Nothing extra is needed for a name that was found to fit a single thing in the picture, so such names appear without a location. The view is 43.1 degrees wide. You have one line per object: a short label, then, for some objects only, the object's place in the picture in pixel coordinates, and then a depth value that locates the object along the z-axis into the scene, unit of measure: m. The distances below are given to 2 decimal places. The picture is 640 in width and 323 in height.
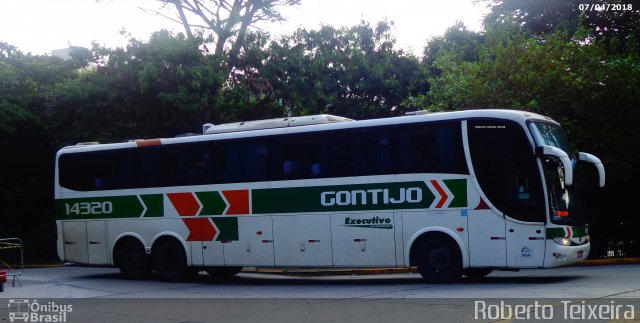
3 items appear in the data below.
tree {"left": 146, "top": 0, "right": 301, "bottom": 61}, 31.42
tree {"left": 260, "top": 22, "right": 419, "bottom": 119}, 30.53
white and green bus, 15.05
